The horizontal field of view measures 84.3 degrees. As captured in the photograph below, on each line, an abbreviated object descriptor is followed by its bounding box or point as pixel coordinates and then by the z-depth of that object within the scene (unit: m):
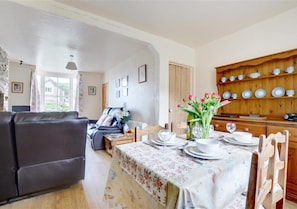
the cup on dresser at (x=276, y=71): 2.32
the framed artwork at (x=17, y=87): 5.32
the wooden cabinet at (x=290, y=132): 1.82
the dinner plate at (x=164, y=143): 1.25
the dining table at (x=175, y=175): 0.73
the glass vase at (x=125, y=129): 3.82
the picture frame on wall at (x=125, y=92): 4.78
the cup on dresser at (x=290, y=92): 2.18
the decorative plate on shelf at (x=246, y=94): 2.68
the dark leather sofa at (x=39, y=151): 1.68
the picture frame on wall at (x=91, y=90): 6.84
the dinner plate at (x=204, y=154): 0.96
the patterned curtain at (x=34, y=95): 5.60
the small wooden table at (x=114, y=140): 3.18
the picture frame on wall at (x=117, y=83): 5.22
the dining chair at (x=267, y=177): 0.69
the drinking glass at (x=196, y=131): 1.35
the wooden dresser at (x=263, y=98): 1.88
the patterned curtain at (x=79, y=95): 6.50
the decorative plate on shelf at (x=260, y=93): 2.50
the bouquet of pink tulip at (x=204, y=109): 1.24
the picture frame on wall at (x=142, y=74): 3.77
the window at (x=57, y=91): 6.20
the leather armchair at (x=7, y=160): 1.63
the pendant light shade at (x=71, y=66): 3.98
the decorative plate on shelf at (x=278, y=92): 2.29
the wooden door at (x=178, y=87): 3.45
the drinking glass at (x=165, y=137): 1.28
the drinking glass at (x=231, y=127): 1.52
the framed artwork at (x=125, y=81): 4.74
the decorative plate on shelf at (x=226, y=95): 2.96
